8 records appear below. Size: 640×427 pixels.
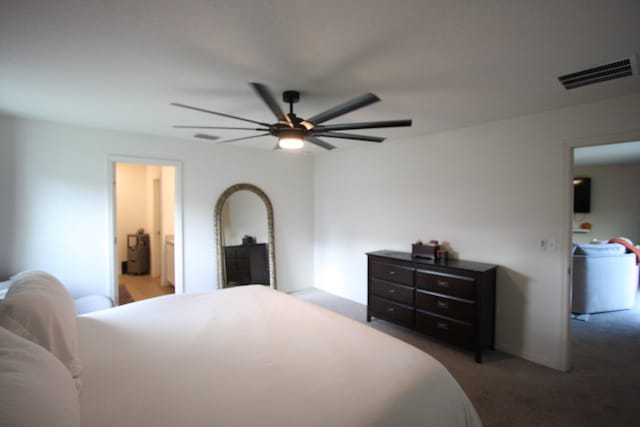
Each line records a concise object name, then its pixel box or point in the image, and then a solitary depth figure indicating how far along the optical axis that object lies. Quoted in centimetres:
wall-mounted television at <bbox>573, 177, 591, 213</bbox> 683
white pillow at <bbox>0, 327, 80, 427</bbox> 81
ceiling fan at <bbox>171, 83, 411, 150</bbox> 179
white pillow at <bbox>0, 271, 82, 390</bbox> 132
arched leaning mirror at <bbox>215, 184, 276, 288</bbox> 447
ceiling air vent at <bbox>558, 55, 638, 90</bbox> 192
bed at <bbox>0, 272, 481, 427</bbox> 116
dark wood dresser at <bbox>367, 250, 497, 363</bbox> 295
